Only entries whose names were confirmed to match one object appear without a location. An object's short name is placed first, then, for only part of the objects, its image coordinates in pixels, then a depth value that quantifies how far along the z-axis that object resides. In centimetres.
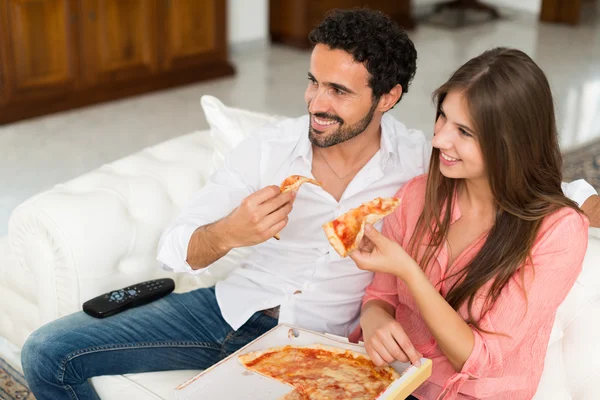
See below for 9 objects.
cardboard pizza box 158
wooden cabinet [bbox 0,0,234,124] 480
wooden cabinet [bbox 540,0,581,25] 776
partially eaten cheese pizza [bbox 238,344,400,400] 165
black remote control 203
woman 163
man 196
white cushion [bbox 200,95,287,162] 237
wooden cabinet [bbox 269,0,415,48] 662
